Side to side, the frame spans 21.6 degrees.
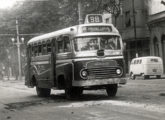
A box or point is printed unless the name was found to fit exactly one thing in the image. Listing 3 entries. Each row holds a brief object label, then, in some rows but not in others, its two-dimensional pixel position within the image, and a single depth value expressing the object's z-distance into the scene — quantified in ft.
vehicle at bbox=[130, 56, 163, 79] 123.03
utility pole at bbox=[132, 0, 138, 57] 161.58
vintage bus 56.95
